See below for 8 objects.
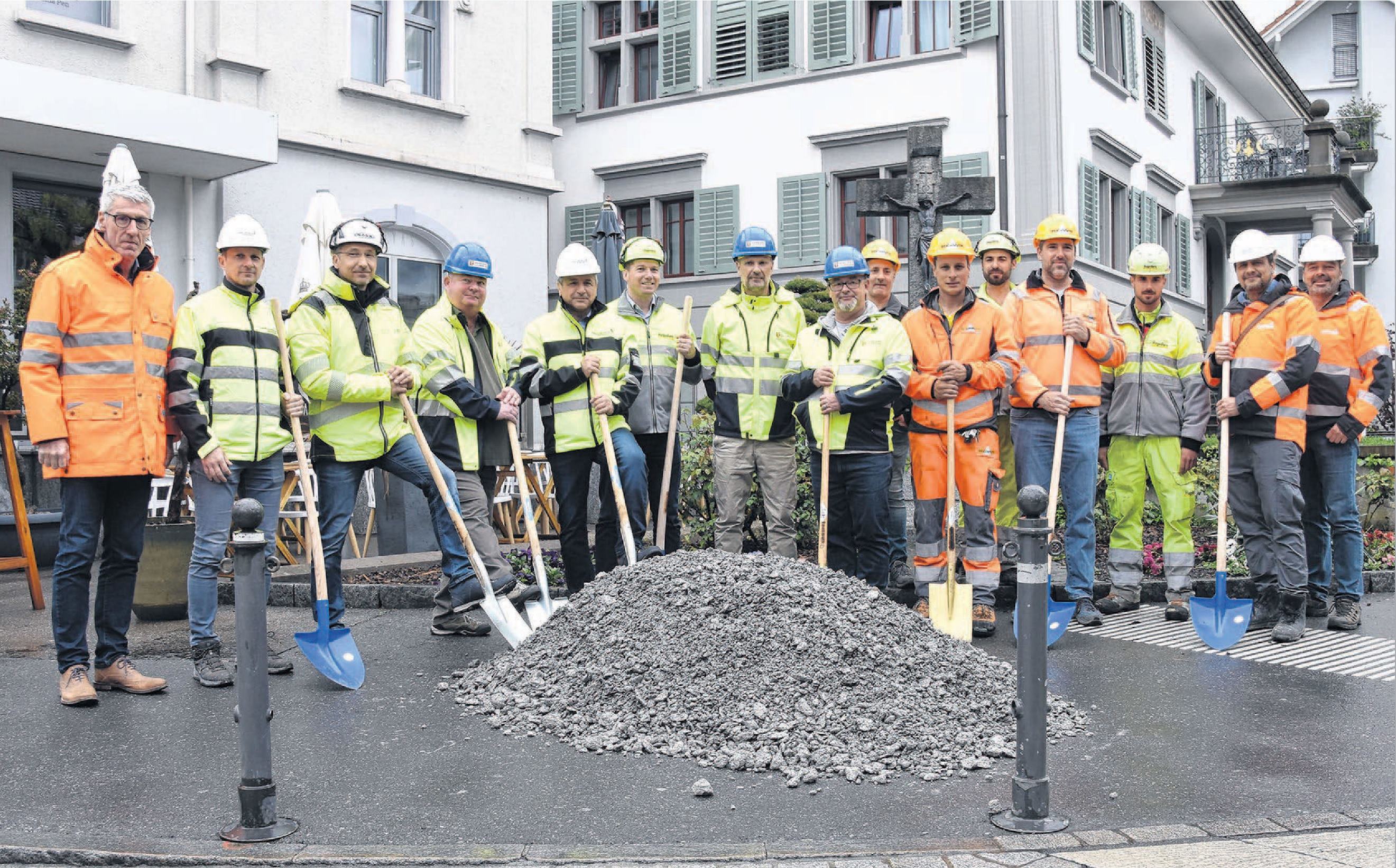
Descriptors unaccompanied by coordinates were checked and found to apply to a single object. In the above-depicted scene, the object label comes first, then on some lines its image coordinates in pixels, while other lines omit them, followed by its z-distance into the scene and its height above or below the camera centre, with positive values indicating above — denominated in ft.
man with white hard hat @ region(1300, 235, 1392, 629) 24.13 +0.65
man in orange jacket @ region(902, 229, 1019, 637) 23.40 +0.42
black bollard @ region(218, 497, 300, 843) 12.57 -2.55
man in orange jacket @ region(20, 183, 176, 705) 17.54 +0.58
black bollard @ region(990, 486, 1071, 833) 12.67 -2.49
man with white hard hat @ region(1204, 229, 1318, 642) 23.38 +0.35
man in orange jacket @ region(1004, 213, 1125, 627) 23.81 +1.16
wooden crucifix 34.37 +6.59
